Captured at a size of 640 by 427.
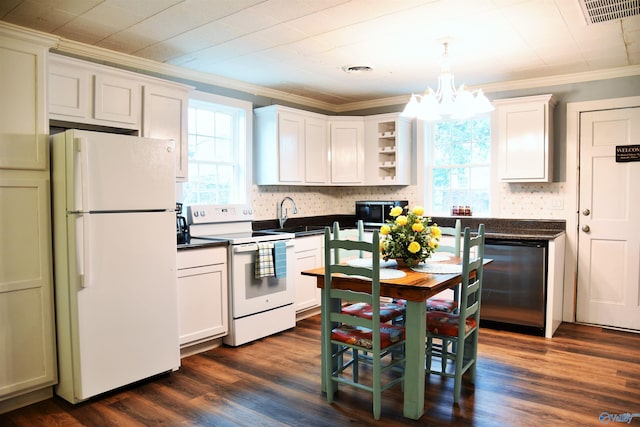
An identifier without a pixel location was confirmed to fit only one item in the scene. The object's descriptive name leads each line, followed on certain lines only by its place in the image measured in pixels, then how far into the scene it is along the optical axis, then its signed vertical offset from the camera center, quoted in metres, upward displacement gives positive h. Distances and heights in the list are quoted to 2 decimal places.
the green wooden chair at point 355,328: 2.51 -0.76
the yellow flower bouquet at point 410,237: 2.85 -0.24
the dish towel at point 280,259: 3.95 -0.51
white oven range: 3.74 -0.68
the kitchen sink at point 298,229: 4.84 -0.33
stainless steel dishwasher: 4.00 -0.77
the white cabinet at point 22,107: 2.64 +0.53
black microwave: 5.27 -0.14
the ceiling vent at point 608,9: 2.69 +1.09
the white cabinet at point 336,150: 4.75 +0.51
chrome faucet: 5.03 -0.16
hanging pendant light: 3.09 +0.61
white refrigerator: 2.69 -0.35
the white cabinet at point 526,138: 4.25 +0.53
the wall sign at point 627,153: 4.09 +0.37
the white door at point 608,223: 4.14 -0.24
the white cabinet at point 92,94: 2.98 +0.69
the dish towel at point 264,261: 3.84 -0.51
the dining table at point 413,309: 2.46 -0.60
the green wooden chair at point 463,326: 2.70 -0.78
